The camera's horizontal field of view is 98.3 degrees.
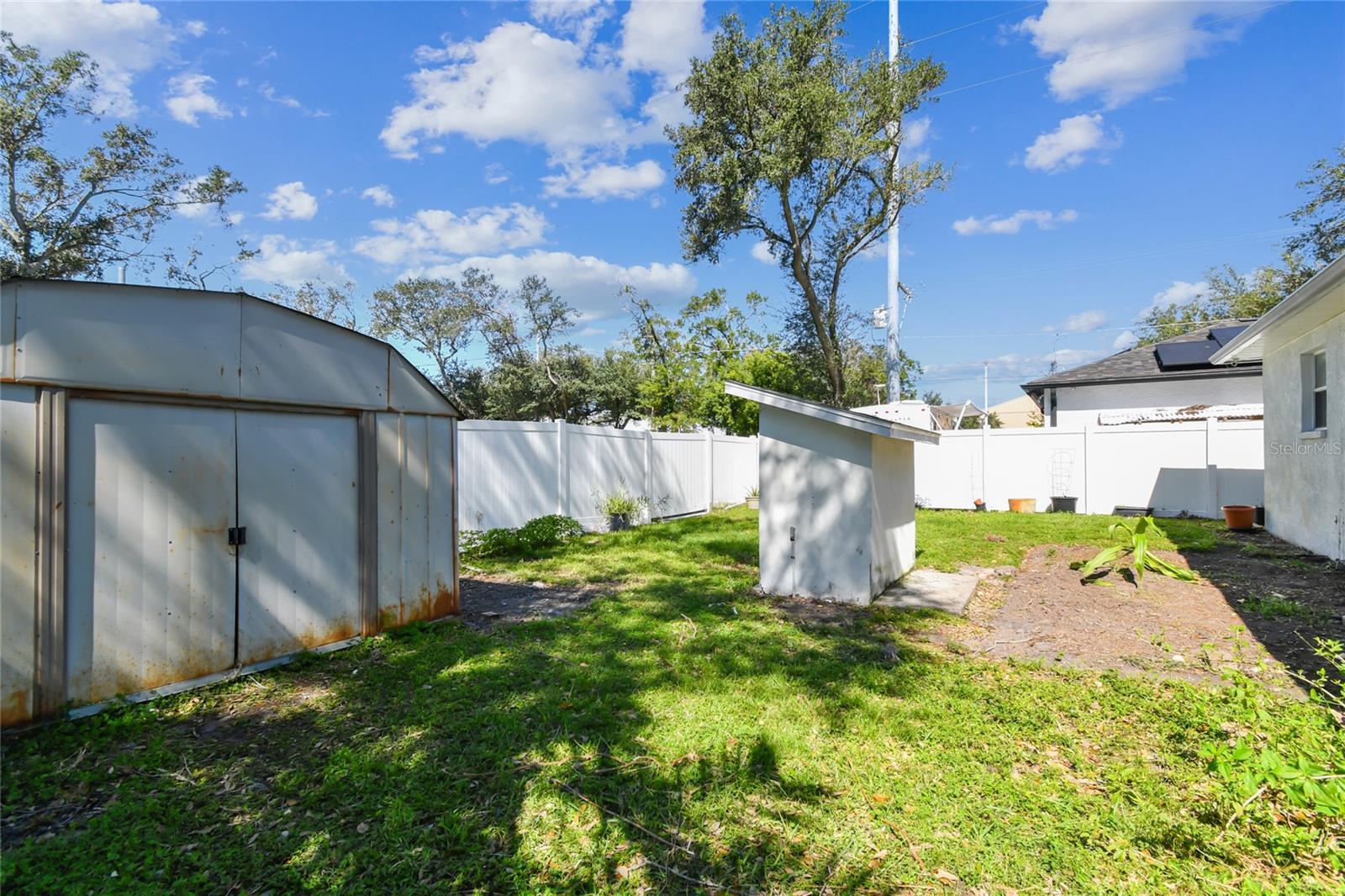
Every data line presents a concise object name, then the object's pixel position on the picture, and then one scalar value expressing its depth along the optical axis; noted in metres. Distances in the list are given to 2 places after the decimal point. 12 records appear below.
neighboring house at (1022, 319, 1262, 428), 14.88
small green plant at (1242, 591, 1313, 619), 4.90
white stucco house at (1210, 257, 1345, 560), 6.56
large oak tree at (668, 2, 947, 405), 13.70
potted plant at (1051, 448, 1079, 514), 13.07
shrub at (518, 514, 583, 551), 8.69
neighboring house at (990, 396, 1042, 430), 56.96
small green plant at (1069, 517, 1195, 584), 6.41
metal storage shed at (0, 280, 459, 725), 3.16
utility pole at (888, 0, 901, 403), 14.69
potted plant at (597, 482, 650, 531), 10.89
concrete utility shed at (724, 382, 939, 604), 5.75
